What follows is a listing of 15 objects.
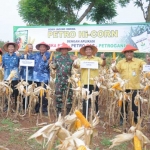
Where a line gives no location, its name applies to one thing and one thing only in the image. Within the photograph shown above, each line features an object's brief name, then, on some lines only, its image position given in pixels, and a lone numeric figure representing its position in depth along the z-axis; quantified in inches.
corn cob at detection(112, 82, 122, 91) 200.2
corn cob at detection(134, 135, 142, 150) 71.5
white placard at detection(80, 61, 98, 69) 202.4
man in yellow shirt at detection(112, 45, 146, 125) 207.9
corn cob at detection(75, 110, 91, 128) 68.8
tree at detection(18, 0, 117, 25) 867.8
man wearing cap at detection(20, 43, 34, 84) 249.3
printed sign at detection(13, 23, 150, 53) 343.0
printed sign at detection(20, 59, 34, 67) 235.3
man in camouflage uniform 231.0
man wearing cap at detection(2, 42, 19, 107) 246.4
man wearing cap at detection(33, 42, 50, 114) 243.4
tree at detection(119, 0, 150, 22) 867.9
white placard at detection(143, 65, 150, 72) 202.2
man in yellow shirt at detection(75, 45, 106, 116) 217.5
